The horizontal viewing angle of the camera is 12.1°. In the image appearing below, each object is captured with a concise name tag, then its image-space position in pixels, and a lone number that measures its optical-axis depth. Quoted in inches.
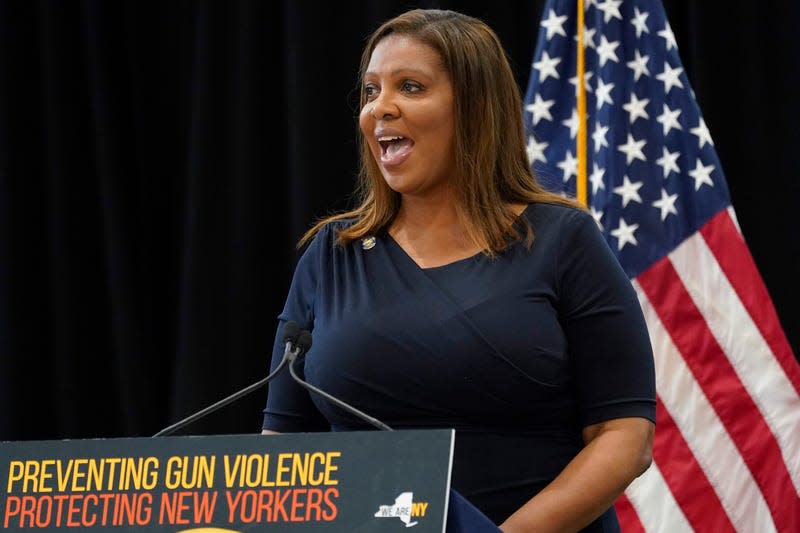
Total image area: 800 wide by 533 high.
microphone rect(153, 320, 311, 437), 158.4
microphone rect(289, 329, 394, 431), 156.2
